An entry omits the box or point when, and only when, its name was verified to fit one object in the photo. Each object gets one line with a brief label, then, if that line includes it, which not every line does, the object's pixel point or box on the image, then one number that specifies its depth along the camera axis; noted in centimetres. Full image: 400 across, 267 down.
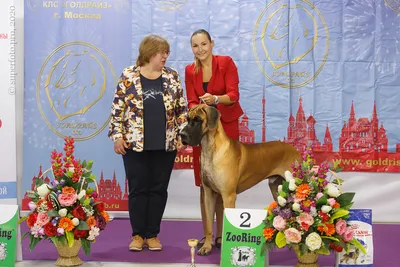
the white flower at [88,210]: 354
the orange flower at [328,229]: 320
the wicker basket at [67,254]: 358
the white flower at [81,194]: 353
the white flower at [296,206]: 322
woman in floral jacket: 394
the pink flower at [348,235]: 325
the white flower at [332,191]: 326
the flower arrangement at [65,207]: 347
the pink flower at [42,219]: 347
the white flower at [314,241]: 319
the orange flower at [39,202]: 354
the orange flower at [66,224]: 344
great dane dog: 378
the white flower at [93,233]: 354
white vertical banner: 477
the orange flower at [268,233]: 332
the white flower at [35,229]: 349
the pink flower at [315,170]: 331
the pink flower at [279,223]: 325
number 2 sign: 337
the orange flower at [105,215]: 370
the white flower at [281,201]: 328
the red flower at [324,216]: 322
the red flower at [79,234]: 349
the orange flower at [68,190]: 350
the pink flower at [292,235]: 320
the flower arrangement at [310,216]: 321
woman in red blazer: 398
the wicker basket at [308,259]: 338
